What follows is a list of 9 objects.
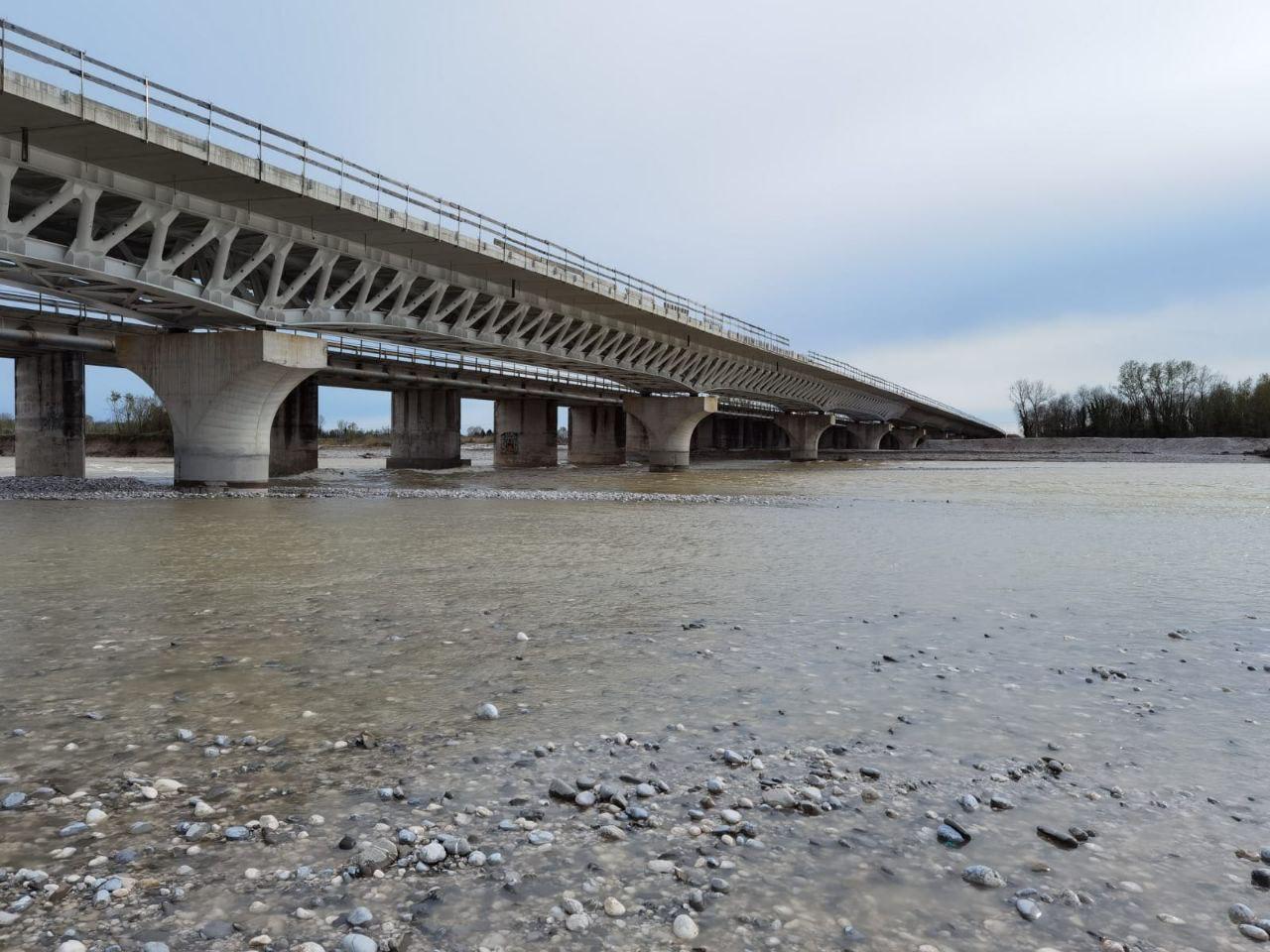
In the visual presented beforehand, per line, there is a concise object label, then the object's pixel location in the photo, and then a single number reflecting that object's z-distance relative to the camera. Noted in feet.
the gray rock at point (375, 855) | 11.85
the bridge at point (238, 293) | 72.79
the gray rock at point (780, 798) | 14.24
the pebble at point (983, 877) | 11.71
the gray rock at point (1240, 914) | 10.75
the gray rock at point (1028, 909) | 10.87
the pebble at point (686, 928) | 10.43
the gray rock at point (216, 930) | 10.18
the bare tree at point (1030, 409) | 560.61
